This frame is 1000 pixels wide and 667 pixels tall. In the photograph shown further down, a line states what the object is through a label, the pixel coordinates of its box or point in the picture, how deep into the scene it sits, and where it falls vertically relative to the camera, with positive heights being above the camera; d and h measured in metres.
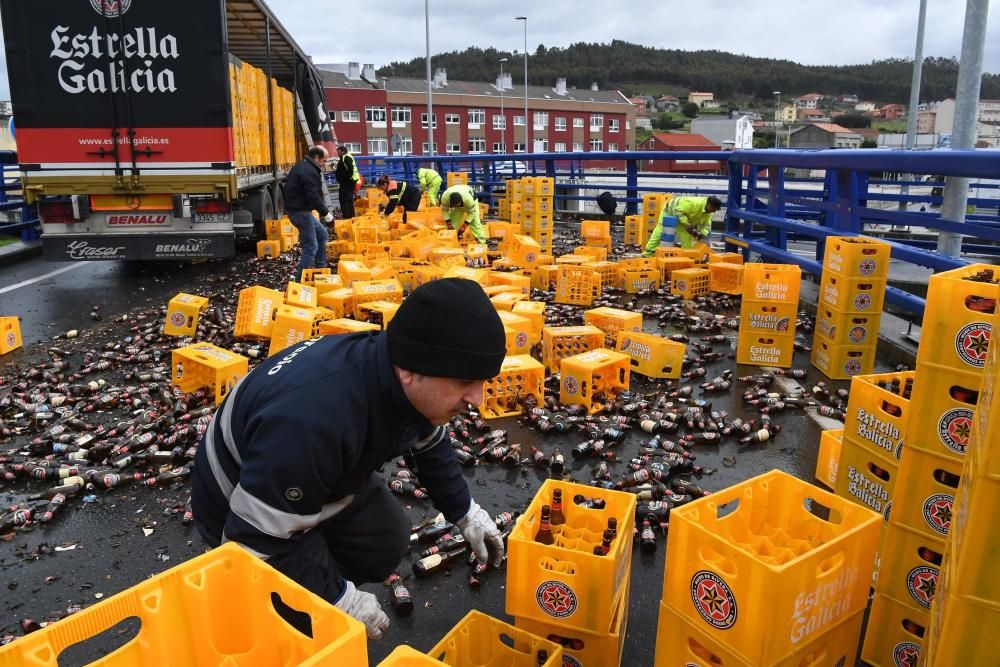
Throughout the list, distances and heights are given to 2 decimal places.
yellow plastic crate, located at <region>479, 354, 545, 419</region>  6.08 -1.76
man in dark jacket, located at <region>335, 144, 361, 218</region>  17.72 -0.05
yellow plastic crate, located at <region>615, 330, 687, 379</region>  6.85 -1.66
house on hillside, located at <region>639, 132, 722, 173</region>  67.37 +4.44
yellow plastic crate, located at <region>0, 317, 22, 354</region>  7.81 -1.72
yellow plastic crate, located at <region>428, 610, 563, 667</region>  2.79 -1.83
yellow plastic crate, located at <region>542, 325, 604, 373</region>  6.99 -1.56
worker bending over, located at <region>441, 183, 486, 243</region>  14.97 -0.61
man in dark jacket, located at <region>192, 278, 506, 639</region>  2.35 -0.82
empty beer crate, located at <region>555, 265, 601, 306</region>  9.90 -1.45
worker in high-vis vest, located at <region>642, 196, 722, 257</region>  12.42 -0.68
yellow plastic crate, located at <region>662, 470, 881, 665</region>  2.41 -1.41
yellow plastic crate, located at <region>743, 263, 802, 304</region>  7.12 -1.00
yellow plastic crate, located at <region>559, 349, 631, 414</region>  6.13 -1.71
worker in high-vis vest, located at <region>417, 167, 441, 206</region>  19.91 -0.10
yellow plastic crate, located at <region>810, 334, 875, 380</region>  6.68 -1.64
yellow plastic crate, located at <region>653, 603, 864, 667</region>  2.57 -1.74
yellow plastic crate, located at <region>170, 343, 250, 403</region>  6.18 -1.66
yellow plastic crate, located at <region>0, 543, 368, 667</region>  1.69 -1.13
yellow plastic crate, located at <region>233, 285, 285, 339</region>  7.89 -1.47
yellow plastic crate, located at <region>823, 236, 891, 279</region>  6.37 -0.67
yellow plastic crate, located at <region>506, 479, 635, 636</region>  2.86 -1.60
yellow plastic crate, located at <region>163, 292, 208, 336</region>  8.28 -1.57
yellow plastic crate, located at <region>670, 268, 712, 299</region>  10.35 -1.46
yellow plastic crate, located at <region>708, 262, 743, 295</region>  10.47 -1.40
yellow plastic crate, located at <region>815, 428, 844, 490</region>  4.64 -1.78
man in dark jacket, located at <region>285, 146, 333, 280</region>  11.24 -0.33
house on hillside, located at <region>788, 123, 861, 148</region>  95.74 +6.58
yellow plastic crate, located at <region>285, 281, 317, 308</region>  7.73 -1.29
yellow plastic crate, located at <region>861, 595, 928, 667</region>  2.98 -1.89
